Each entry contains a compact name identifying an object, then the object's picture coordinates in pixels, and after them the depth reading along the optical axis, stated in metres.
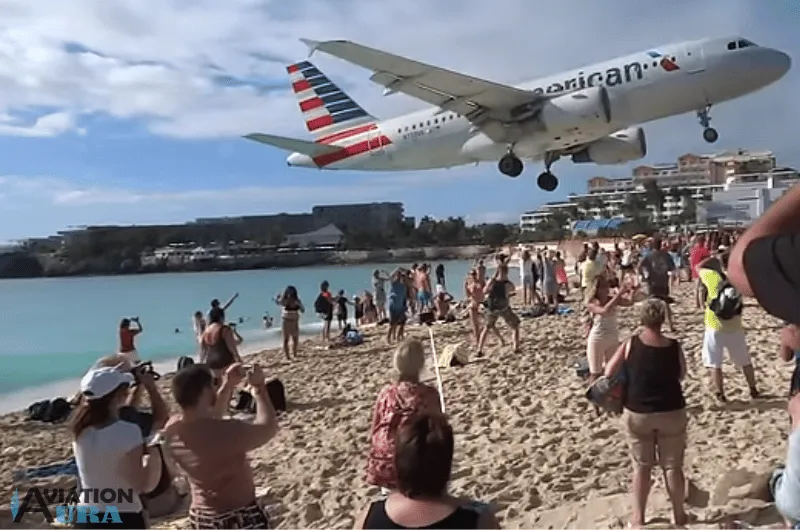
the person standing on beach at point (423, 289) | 19.38
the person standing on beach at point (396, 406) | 3.80
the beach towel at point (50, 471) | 7.11
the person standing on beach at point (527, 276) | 17.95
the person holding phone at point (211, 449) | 2.88
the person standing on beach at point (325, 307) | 17.02
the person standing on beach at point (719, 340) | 6.79
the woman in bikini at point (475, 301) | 11.95
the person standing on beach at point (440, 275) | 22.27
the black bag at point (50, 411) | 10.79
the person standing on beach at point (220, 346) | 8.12
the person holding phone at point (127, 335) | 10.07
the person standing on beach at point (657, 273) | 10.38
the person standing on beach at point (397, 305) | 13.78
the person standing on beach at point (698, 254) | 13.20
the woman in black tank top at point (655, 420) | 4.04
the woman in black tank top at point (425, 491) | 2.16
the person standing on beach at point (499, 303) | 10.88
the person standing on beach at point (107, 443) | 2.91
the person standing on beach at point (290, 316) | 13.31
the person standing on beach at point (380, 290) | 20.63
